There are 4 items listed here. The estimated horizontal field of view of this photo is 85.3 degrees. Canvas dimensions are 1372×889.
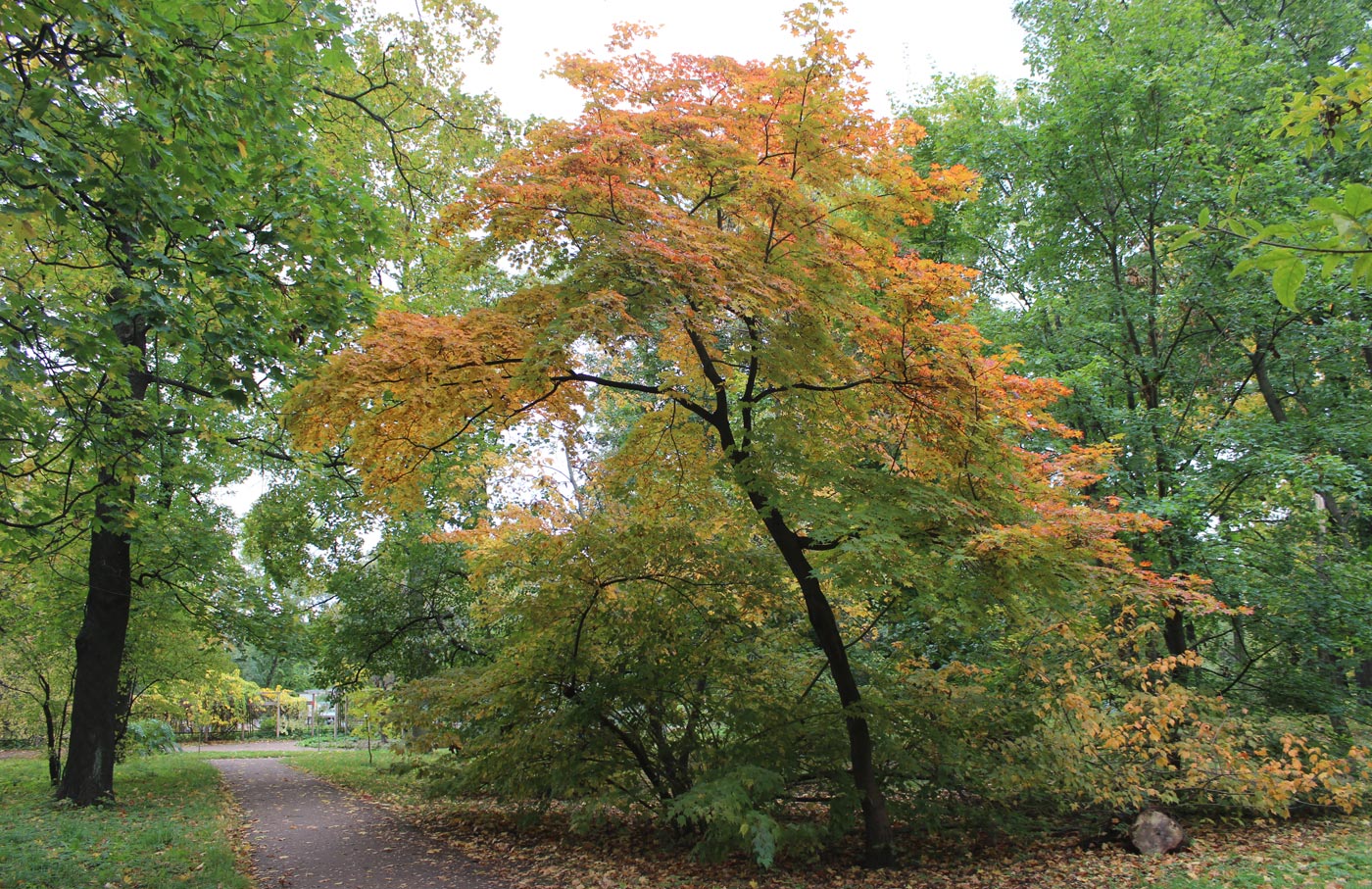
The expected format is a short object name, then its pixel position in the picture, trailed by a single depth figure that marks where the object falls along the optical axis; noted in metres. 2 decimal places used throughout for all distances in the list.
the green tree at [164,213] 3.99
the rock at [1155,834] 6.63
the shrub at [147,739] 14.45
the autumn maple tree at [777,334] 5.12
